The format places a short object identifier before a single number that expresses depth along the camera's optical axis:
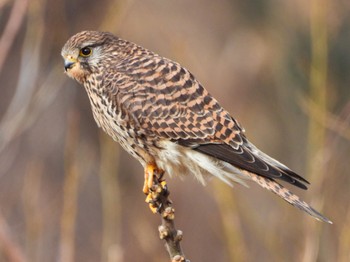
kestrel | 9.43
